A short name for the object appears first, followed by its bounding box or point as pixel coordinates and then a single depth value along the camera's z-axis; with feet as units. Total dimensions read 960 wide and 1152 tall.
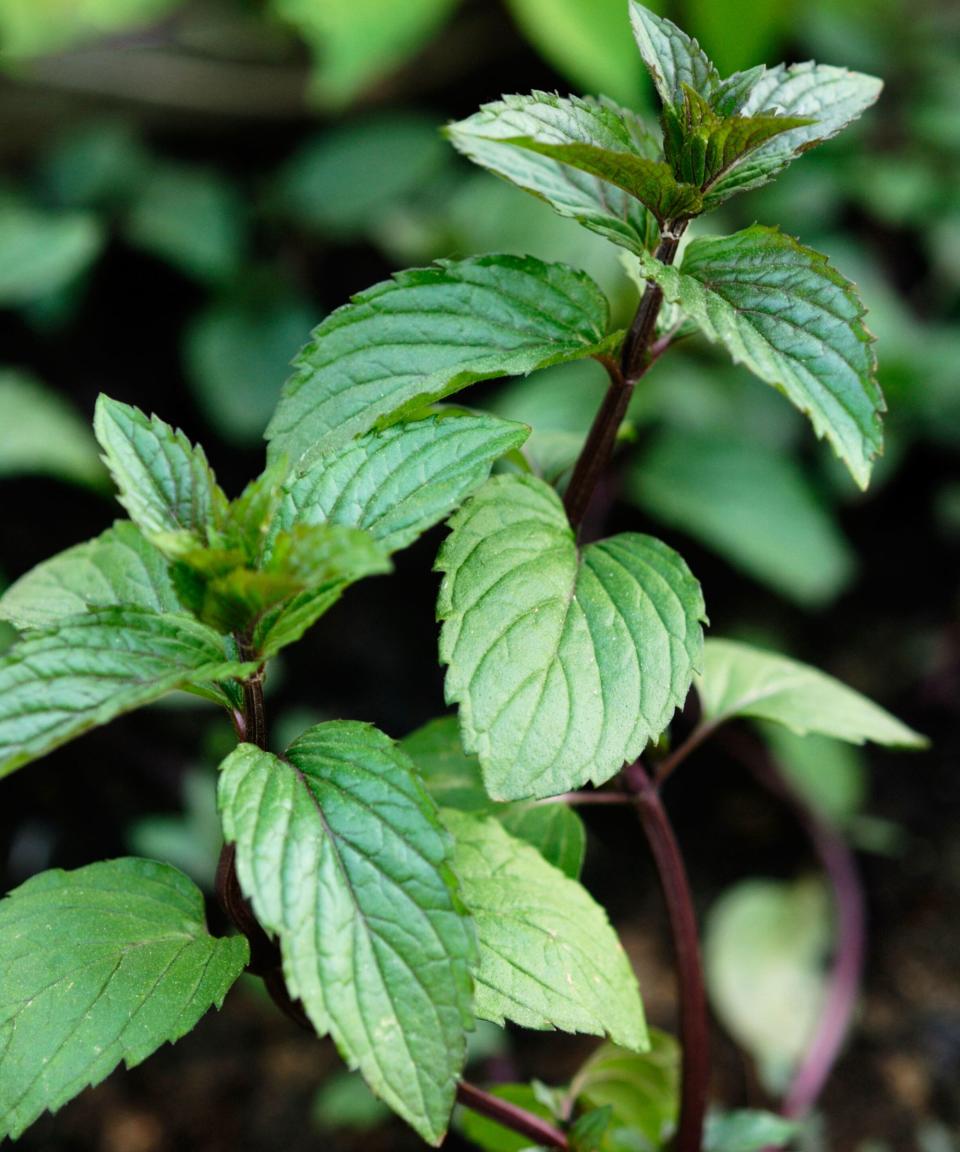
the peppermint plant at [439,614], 1.28
